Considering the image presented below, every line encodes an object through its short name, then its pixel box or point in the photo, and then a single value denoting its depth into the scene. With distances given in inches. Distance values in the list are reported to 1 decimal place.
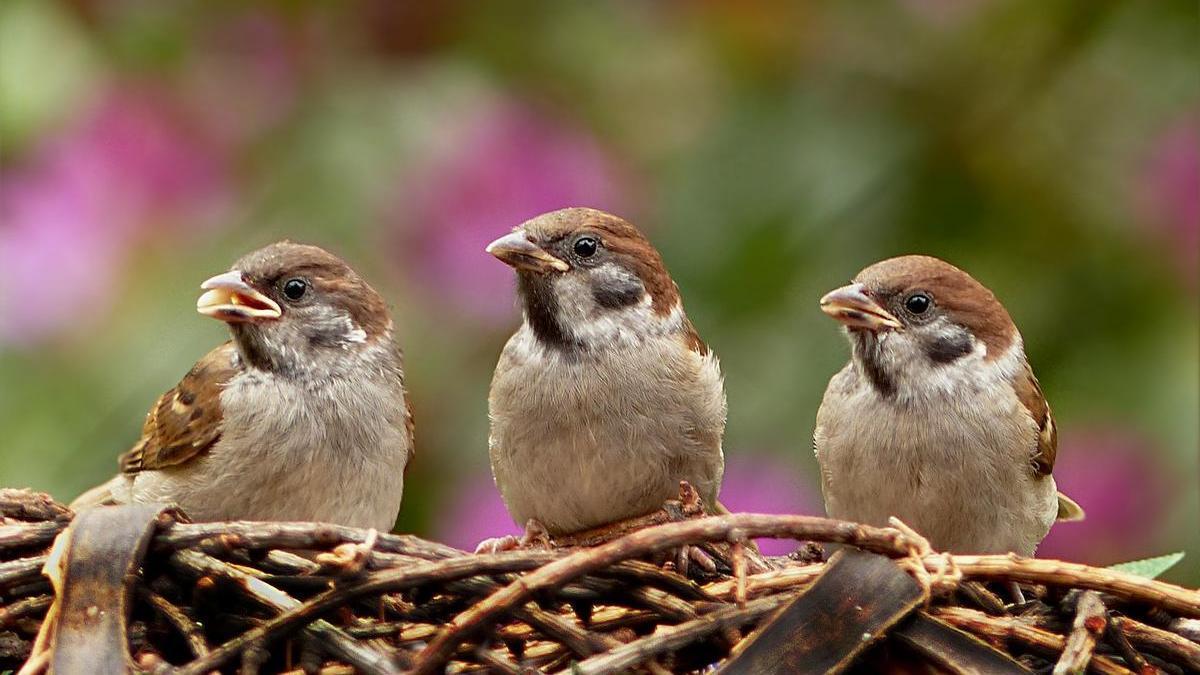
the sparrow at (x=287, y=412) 227.6
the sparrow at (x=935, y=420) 225.1
